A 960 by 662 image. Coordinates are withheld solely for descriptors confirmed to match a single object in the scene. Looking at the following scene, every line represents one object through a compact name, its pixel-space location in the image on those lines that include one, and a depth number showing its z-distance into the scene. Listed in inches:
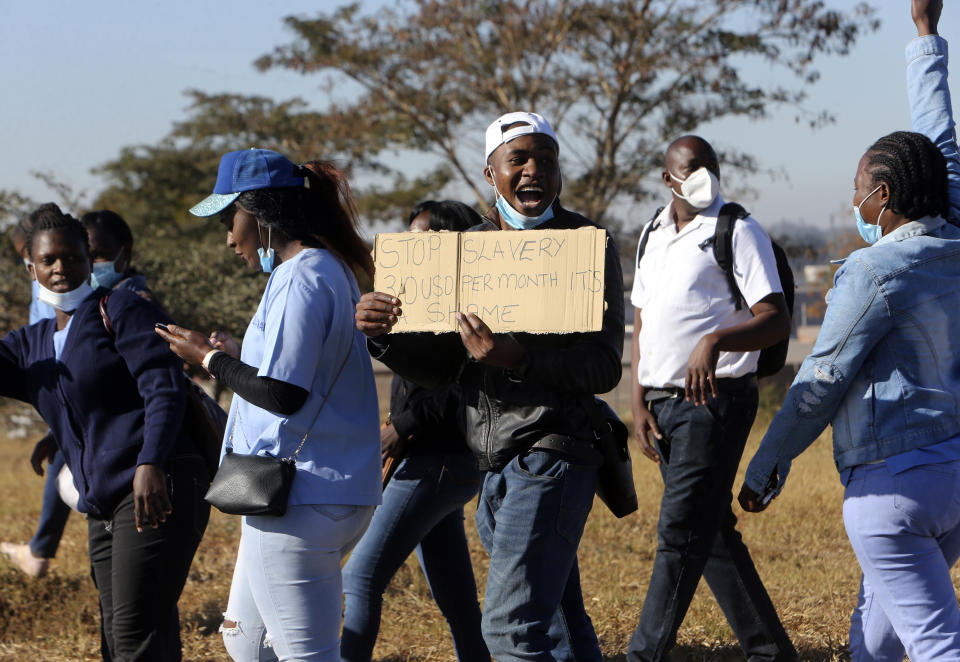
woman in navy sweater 298.7
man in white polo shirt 323.6
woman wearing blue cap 242.5
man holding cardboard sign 242.2
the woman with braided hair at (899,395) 244.8
